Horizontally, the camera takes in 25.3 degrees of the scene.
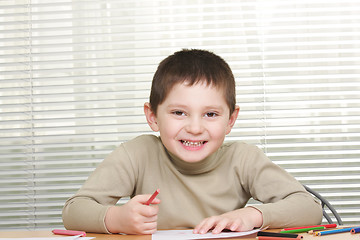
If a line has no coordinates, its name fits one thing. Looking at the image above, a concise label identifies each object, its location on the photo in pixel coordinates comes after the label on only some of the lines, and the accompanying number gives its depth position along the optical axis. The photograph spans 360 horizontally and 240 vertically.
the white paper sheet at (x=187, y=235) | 1.09
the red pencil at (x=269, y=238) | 1.05
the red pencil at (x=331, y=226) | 1.15
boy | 1.22
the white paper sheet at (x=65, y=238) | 1.11
